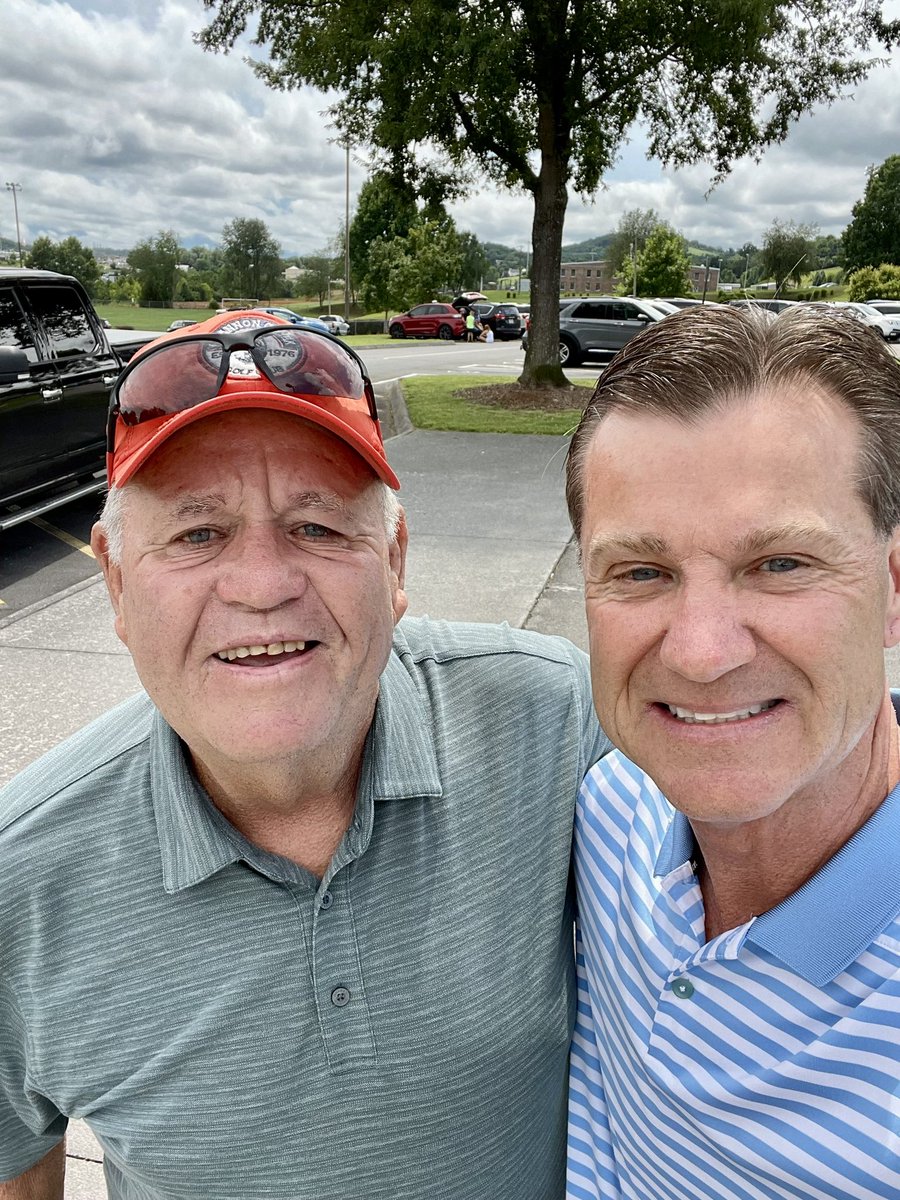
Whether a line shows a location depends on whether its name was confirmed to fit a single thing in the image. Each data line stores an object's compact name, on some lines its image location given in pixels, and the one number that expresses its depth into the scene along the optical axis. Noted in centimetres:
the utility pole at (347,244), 4722
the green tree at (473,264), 8245
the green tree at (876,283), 4509
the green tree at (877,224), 6488
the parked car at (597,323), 2400
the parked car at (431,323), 4009
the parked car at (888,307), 3444
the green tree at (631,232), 8331
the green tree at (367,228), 6209
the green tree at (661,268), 7138
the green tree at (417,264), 5462
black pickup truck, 698
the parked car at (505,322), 4009
